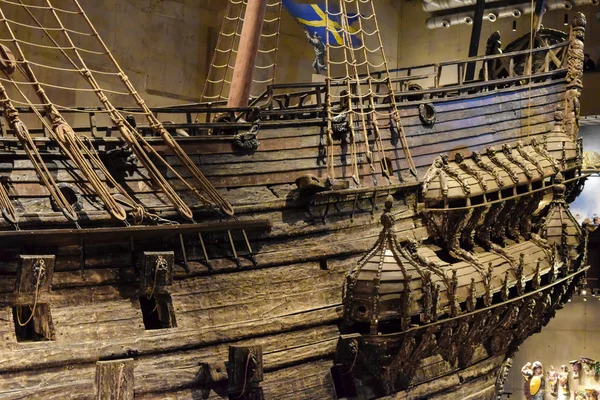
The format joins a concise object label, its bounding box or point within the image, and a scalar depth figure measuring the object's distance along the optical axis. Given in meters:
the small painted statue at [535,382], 9.59
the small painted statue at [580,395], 9.19
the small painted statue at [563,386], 9.49
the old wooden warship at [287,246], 4.52
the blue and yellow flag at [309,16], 10.04
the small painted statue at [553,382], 9.59
